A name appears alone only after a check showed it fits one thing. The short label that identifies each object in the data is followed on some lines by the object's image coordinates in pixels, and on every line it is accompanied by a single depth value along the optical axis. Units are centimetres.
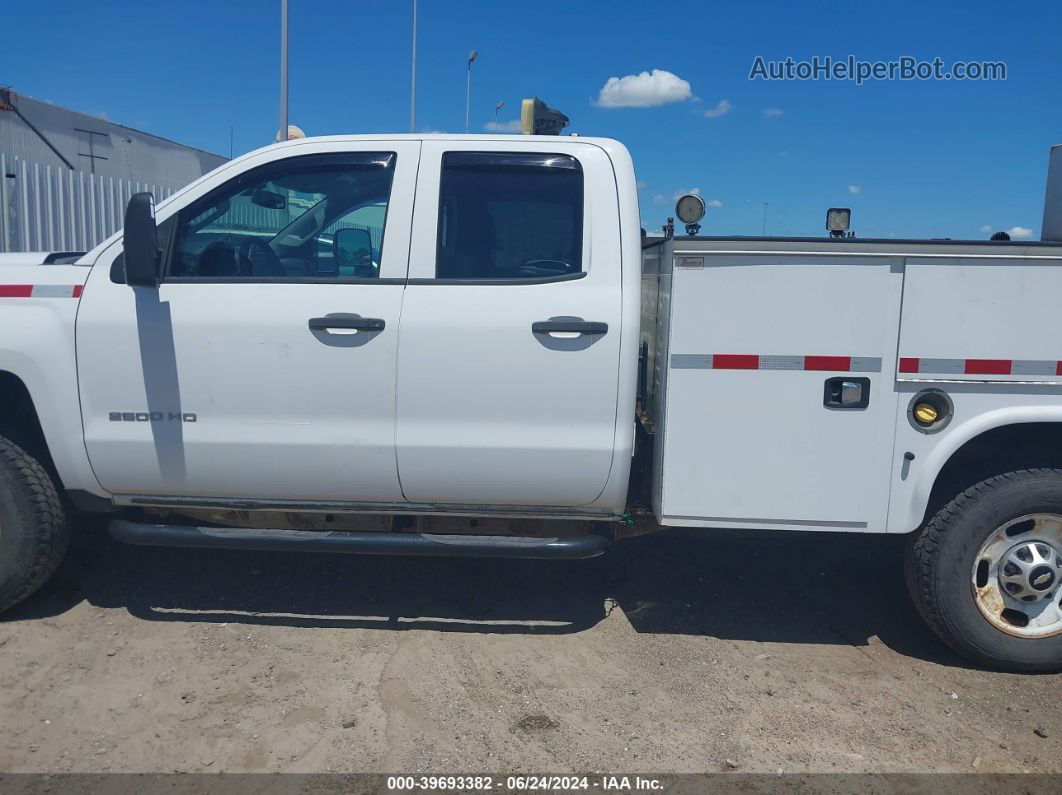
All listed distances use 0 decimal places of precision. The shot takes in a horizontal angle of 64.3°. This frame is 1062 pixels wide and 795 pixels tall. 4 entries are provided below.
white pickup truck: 339
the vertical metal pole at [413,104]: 1725
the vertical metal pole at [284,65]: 1390
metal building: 1098
